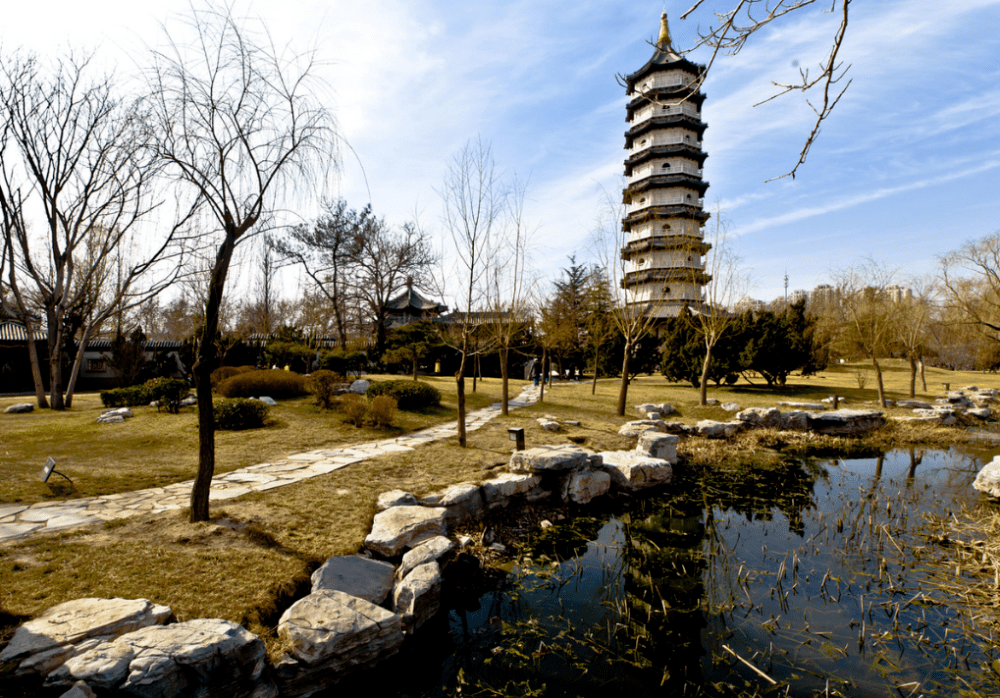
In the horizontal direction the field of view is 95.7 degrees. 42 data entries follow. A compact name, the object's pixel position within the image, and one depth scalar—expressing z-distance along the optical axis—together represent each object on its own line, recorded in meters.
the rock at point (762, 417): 12.81
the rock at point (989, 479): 7.17
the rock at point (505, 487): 6.43
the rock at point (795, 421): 12.76
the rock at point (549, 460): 7.24
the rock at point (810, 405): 14.41
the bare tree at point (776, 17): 2.11
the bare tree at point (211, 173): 4.54
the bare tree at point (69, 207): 10.72
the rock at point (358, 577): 3.96
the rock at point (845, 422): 12.54
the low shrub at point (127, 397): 12.11
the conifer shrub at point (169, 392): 11.24
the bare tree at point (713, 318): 14.81
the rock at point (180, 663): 2.56
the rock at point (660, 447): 9.13
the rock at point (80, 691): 2.39
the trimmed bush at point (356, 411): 10.63
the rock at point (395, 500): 5.63
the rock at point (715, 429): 11.80
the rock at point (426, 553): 4.43
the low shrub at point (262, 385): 12.87
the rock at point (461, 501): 5.82
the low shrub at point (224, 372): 14.46
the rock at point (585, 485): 7.08
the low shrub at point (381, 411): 10.48
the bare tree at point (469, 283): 9.02
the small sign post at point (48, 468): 5.27
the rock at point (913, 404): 15.37
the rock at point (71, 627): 2.66
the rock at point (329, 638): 3.15
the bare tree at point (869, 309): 16.03
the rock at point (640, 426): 11.20
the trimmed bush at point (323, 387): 12.28
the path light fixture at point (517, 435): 8.45
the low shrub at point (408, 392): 12.87
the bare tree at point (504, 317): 10.67
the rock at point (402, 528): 4.70
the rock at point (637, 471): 7.80
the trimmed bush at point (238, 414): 9.86
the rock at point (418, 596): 3.89
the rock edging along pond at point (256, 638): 2.62
